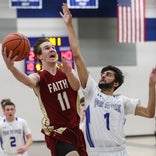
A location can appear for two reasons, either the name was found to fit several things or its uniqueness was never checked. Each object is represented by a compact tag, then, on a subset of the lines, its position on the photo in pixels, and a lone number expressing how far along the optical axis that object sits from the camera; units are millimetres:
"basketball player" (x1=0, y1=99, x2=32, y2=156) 9989
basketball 6607
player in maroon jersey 7026
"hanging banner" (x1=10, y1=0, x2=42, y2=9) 16080
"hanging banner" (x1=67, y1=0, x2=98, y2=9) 16578
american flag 17987
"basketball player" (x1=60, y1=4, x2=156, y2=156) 6607
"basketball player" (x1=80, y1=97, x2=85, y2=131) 9703
